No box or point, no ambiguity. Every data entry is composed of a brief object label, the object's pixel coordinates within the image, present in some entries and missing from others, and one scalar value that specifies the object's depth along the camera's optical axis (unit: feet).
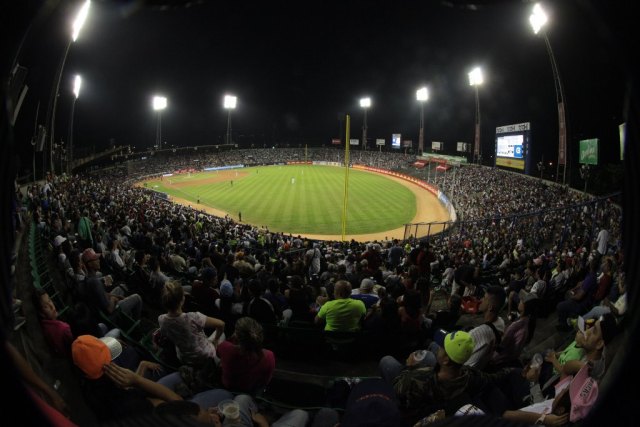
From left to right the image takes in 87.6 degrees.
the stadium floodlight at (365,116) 256.52
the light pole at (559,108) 77.15
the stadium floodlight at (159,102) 213.46
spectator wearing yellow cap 7.50
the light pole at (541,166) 98.73
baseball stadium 5.69
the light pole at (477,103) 149.69
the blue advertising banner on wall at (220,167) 231.30
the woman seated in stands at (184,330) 10.71
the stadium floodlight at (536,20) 74.93
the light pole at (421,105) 195.83
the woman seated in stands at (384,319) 14.44
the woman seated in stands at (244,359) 9.05
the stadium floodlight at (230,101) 261.85
